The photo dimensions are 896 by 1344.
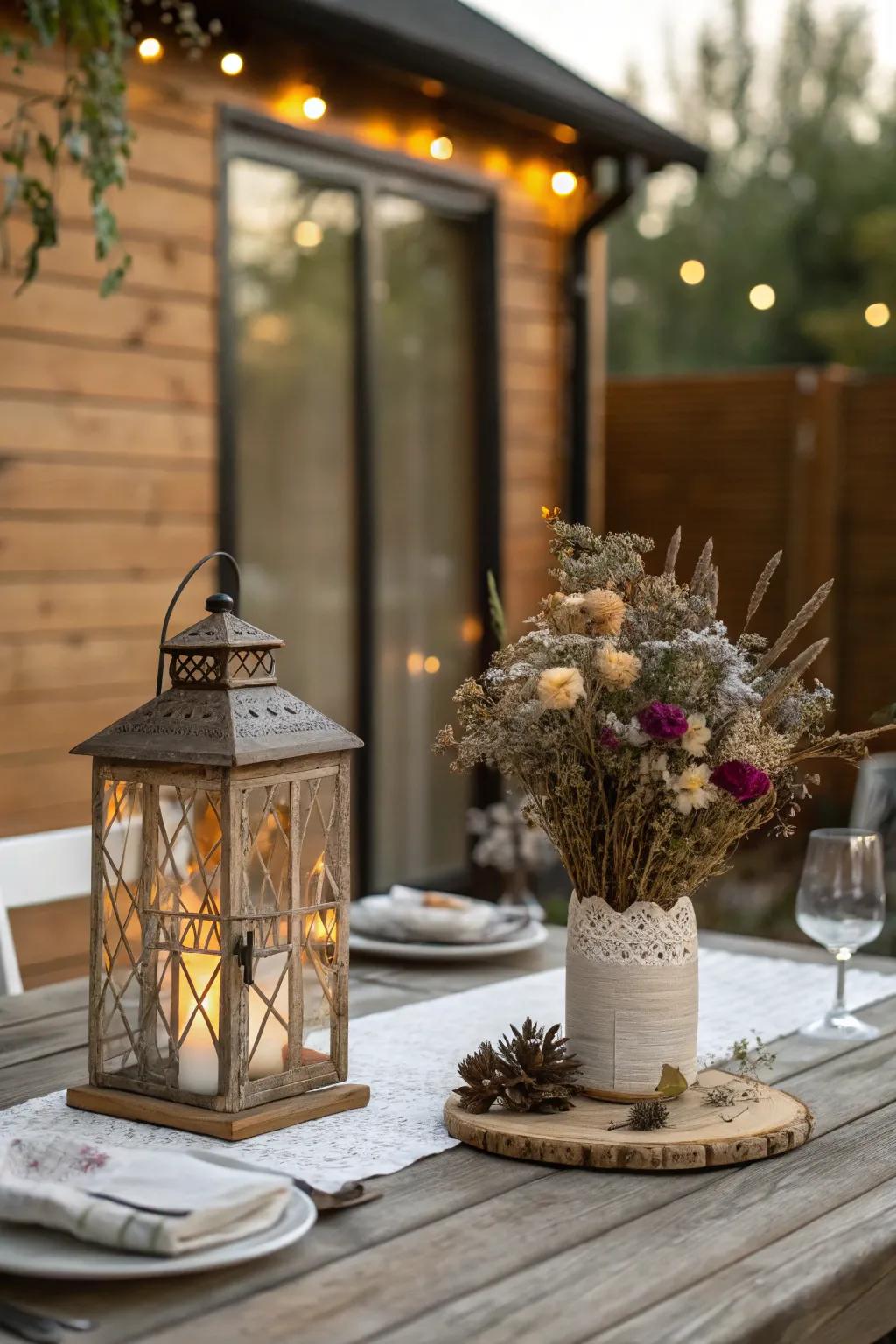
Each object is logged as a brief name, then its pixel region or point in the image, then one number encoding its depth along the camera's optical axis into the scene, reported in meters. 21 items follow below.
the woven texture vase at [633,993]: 1.52
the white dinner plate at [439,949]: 2.19
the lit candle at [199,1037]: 1.45
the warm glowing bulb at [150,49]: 3.54
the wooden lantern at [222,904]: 1.44
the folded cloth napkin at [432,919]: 2.24
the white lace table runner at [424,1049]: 1.42
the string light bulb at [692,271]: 6.62
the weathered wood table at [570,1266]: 1.12
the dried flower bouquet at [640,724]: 1.45
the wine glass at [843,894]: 1.86
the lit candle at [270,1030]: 1.47
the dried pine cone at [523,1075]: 1.50
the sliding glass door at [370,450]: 4.18
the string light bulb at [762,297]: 6.07
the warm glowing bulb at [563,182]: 4.84
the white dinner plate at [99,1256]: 1.15
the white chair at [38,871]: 2.30
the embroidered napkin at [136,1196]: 1.17
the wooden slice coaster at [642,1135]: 1.41
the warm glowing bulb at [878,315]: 6.95
